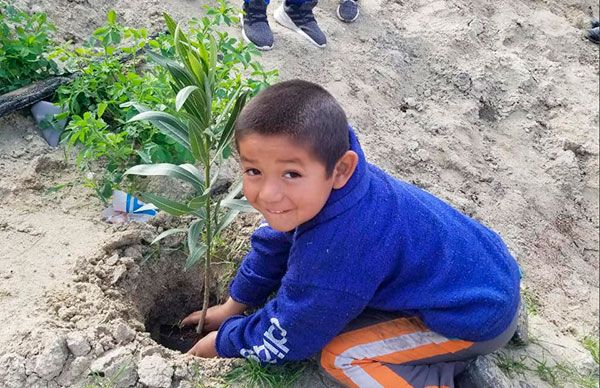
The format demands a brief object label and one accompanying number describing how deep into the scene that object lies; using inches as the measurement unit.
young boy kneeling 72.5
